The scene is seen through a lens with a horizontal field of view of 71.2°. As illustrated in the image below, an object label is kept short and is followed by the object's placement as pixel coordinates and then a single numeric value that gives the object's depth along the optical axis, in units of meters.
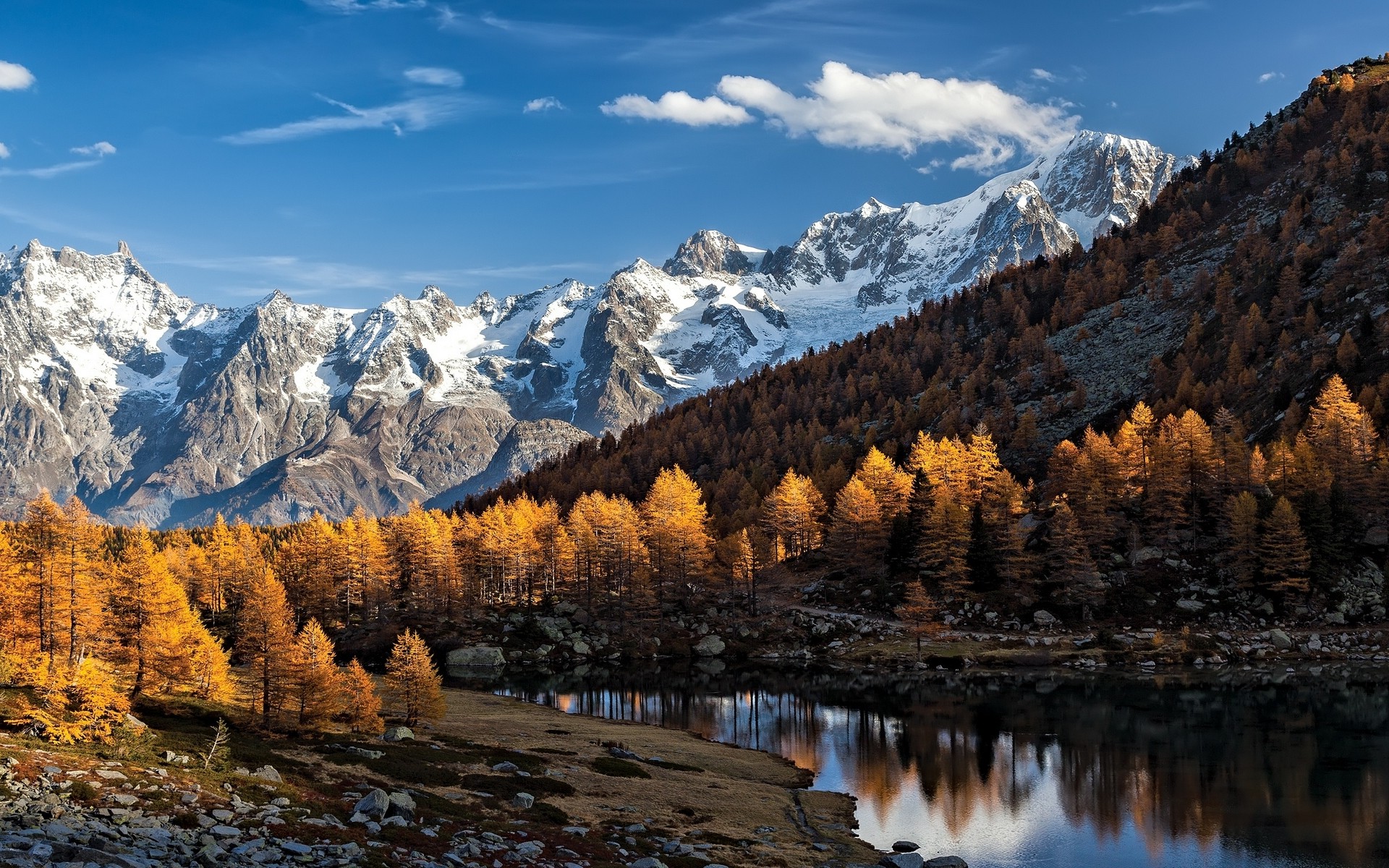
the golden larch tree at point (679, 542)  135.25
